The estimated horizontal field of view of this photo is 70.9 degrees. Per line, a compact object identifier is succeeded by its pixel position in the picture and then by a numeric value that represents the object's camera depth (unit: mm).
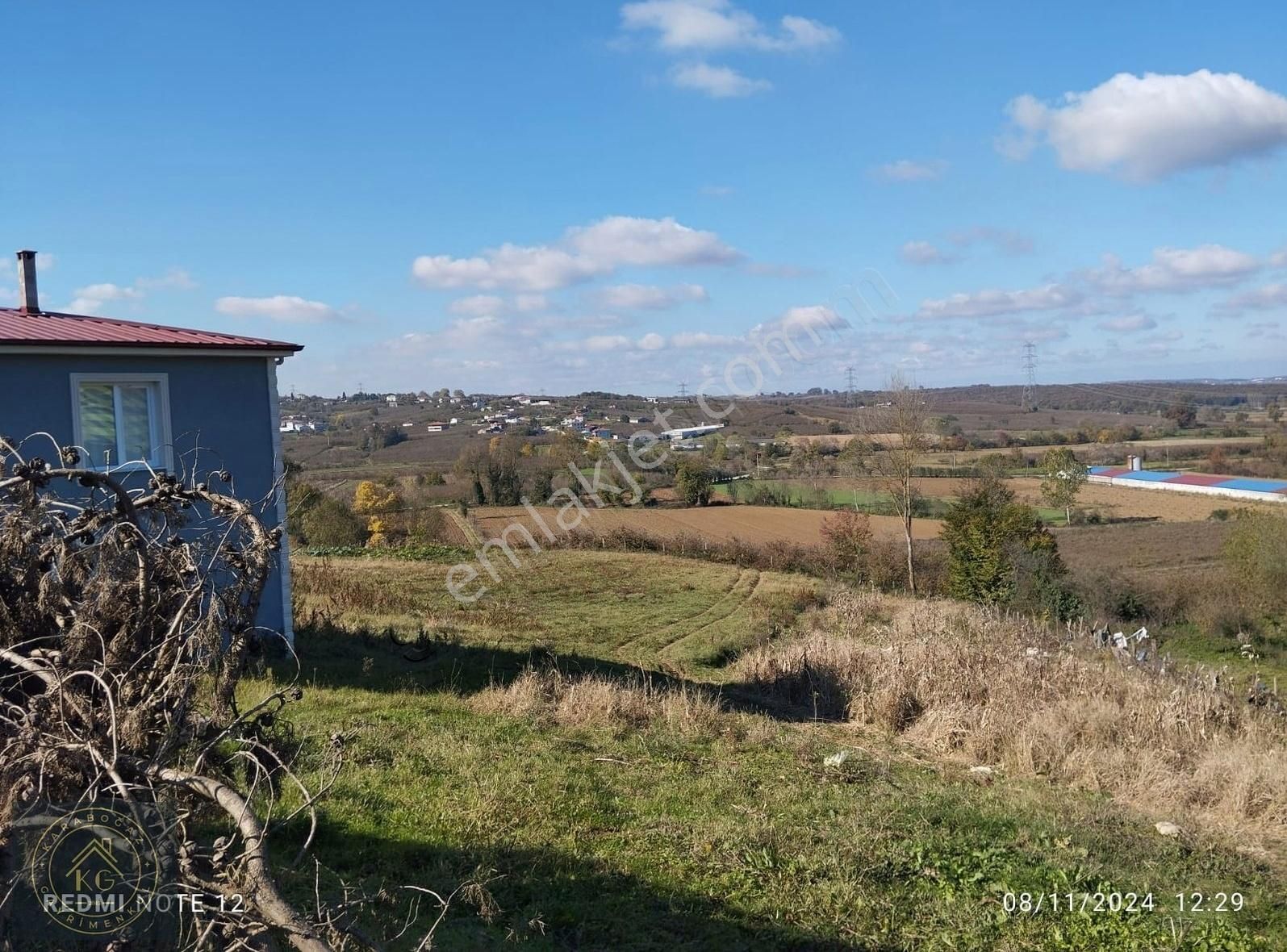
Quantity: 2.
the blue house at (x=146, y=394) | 9852
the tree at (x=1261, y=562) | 27734
